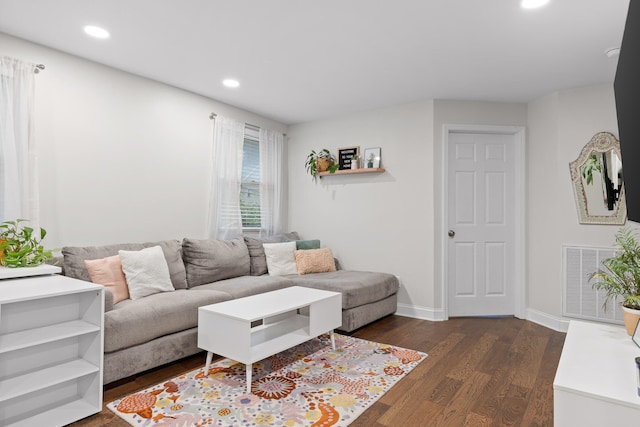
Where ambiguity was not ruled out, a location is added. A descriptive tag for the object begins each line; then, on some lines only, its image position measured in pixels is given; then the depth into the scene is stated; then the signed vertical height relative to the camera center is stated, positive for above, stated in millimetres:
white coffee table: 2316 -804
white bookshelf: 1867 -768
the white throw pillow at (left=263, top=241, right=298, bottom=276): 4152 -545
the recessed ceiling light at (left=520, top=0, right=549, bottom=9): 2206 +1256
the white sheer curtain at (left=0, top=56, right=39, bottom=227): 2590 +500
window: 4508 +378
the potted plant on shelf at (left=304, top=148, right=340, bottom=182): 4706 +635
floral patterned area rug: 2012 -1133
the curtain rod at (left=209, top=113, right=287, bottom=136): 4108 +1078
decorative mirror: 3391 +267
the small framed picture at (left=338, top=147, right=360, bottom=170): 4605 +708
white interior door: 4168 -155
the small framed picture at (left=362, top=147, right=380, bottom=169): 4406 +649
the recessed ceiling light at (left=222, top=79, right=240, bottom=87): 3564 +1277
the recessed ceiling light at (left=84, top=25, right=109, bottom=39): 2582 +1299
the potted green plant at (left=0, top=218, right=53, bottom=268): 2238 -236
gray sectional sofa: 2387 -703
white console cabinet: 1137 -590
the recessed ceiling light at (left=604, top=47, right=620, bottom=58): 2777 +1212
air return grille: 3443 -758
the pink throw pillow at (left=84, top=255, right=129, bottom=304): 2723 -471
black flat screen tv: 1264 +400
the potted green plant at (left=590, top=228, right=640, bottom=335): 1695 -350
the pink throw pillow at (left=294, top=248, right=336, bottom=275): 4242 -586
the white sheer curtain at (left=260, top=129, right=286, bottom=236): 4730 +383
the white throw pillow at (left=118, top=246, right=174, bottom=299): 2842 -478
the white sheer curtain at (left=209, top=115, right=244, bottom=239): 4113 +382
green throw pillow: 4543 -412
